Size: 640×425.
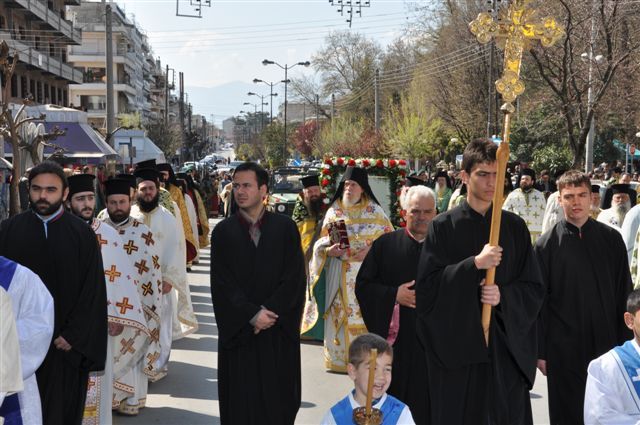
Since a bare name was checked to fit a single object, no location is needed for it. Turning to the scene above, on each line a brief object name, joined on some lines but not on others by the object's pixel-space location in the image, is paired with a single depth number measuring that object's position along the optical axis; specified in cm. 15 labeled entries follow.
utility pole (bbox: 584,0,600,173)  2241
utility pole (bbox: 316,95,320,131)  8104
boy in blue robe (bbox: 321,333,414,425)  453
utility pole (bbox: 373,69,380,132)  4990
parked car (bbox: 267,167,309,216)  2068
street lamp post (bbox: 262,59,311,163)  6288
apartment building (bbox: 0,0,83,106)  4575
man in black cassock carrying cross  529
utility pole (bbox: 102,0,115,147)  2595
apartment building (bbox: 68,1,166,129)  9294
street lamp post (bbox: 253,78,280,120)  6868
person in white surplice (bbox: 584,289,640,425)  513
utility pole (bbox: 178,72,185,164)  6571
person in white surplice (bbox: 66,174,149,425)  735
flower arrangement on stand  1210
